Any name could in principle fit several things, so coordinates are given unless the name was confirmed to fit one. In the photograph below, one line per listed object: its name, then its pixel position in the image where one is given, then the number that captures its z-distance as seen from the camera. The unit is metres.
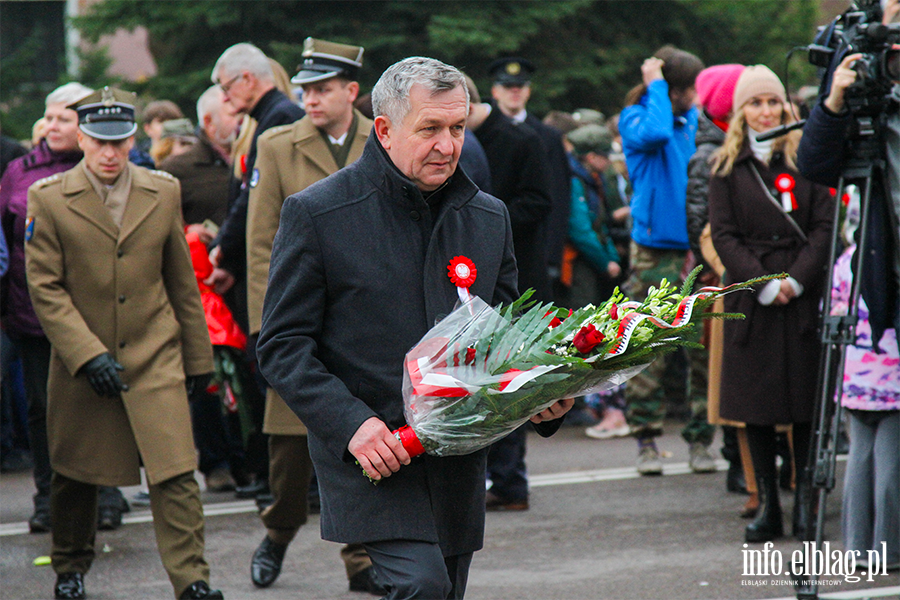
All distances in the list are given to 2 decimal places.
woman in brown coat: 13.18
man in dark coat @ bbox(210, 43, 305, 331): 14.11
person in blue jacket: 16.72
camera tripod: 10.23
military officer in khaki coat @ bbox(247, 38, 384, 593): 12.07
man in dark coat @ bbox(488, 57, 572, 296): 18.50
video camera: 10.43
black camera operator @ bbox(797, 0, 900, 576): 10.55
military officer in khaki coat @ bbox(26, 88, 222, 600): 11.30
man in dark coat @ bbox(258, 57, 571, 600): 7.08
